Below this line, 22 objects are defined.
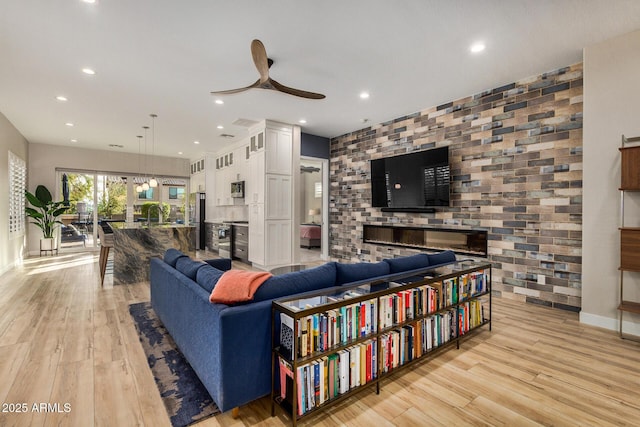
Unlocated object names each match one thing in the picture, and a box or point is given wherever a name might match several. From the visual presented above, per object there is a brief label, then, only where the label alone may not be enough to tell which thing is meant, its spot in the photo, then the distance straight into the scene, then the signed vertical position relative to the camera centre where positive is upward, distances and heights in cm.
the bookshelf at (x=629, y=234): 272 -22
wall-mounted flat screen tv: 476 +52
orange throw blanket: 173 -45
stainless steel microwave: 687 +52
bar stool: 480 -56
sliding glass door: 833 +30
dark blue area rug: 177 -118
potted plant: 730 -3
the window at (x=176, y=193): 972 +62
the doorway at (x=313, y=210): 714 +4
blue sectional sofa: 164 -67
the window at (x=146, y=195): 923 +52
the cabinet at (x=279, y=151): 579 +119
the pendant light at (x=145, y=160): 628 +156
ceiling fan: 271 +140
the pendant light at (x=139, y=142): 705 +176
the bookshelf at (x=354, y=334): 165 -80
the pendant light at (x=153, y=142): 563 +174
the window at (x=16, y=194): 596 +39
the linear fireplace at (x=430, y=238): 445 -47
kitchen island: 479 -56
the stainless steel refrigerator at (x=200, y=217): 887 -16
